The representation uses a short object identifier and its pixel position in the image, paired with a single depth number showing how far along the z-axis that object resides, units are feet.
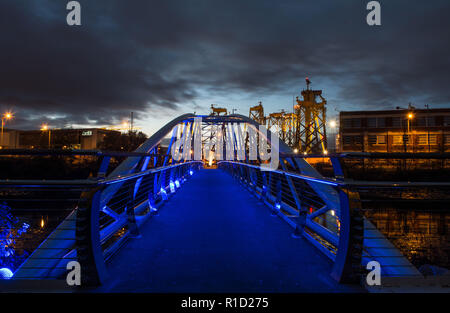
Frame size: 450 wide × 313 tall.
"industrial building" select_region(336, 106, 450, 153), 147.13
